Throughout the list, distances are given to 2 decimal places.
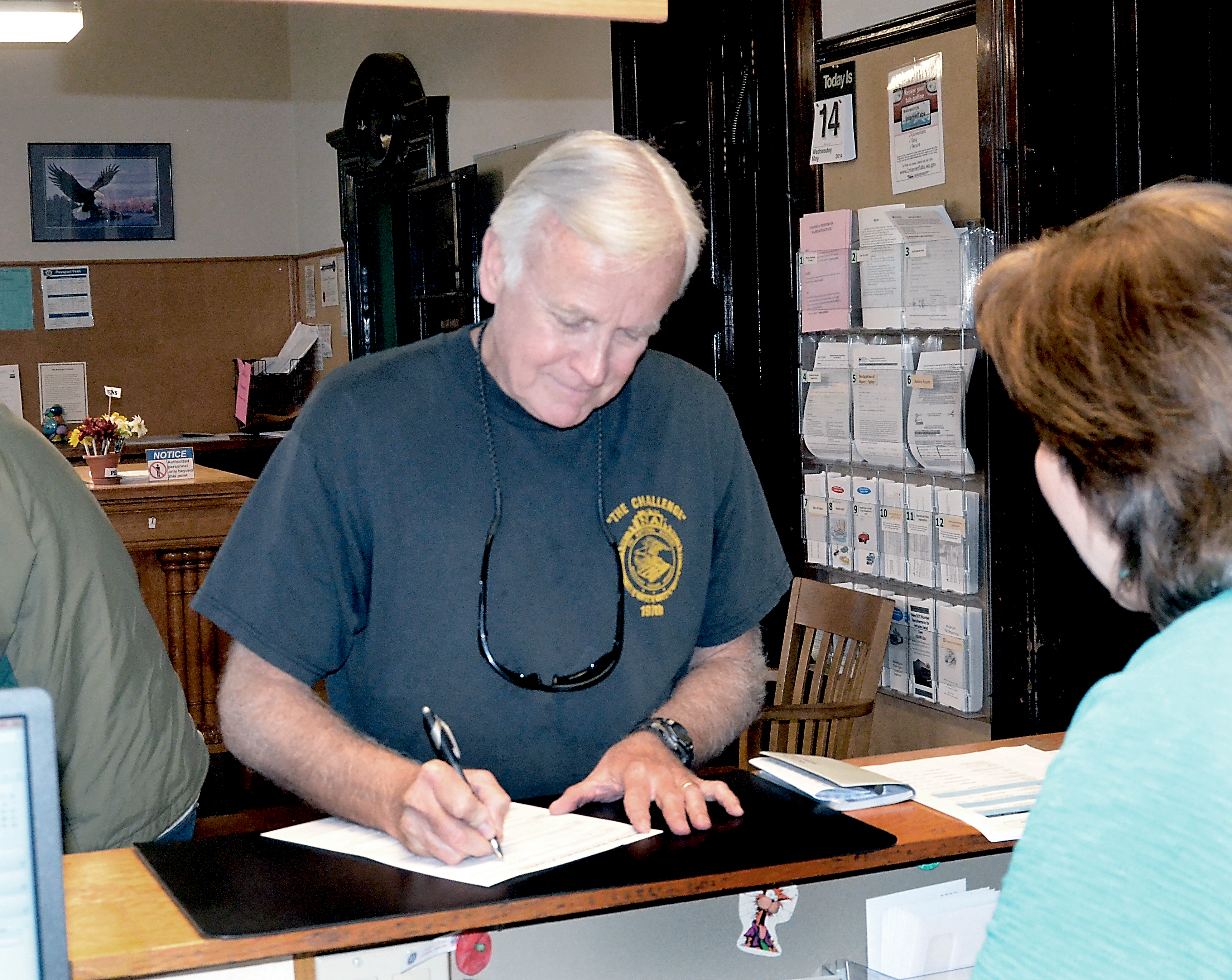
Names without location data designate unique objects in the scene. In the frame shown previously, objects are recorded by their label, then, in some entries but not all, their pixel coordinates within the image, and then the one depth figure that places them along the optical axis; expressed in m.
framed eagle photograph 8.47
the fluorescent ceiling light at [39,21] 5.02
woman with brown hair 0.78
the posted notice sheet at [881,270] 3.51
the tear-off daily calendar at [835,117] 3.68
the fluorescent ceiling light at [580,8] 1.56
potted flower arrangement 5.31
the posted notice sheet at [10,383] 8.45
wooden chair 3.30
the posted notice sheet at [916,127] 3.38
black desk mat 1.30
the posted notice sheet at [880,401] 3.56
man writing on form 1.65
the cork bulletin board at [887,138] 3.27
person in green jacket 1.86
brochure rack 3.36
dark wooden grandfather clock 6.25
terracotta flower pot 5.29
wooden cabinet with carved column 5.02
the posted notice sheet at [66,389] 8.55
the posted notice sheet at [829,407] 3.74
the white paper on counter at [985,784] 1.62
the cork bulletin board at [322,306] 8.15
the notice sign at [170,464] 5.31
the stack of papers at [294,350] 8.62
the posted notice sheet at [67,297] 8.53
